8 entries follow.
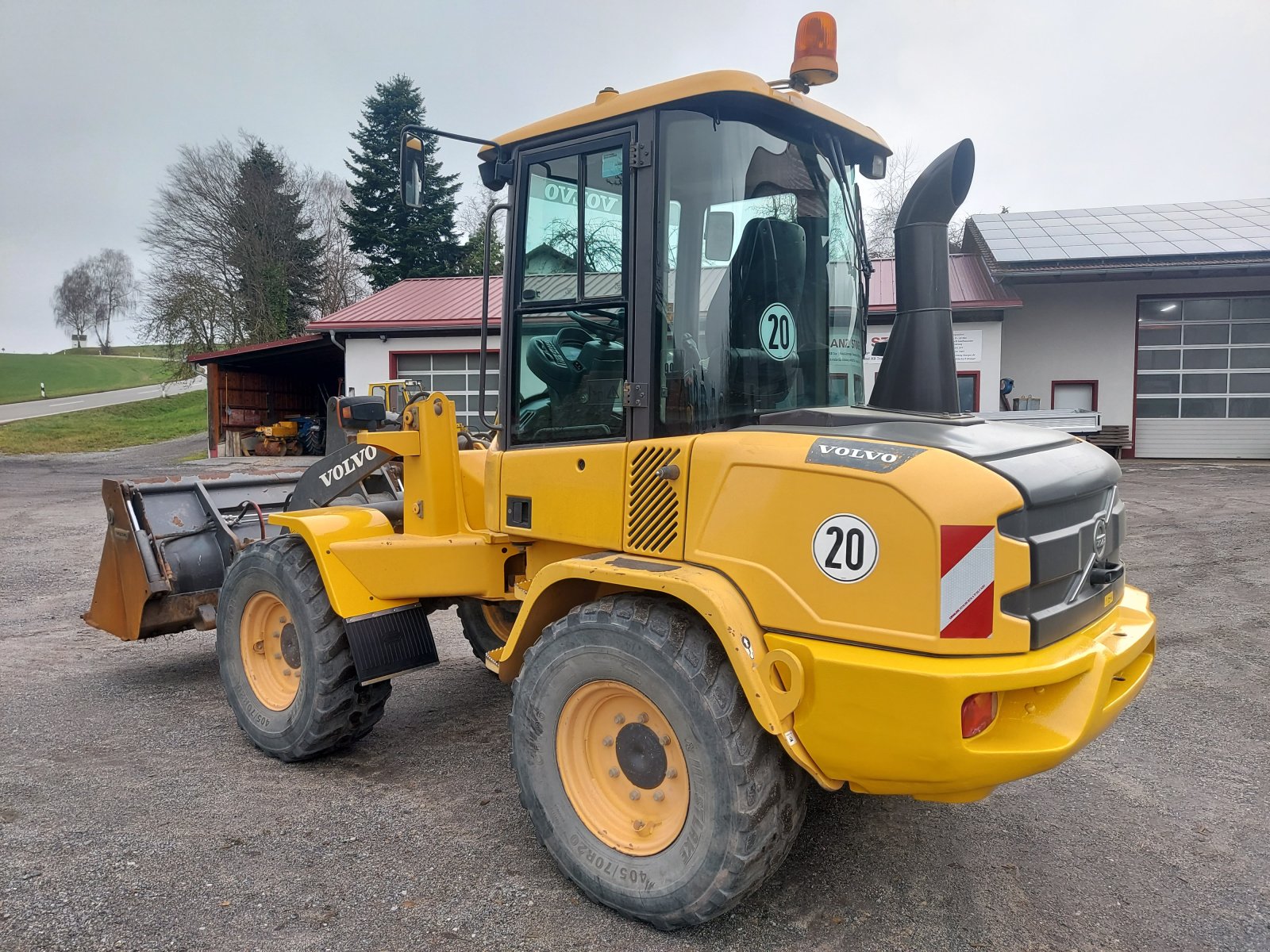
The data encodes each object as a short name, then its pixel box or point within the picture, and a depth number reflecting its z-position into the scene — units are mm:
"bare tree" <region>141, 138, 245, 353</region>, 33000
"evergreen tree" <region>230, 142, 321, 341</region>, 35156
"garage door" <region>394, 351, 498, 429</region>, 20359
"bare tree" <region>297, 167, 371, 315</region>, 39281
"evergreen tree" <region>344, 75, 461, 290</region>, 37000
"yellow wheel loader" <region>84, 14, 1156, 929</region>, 2412
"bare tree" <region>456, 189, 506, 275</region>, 33625
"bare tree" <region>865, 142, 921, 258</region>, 29631
